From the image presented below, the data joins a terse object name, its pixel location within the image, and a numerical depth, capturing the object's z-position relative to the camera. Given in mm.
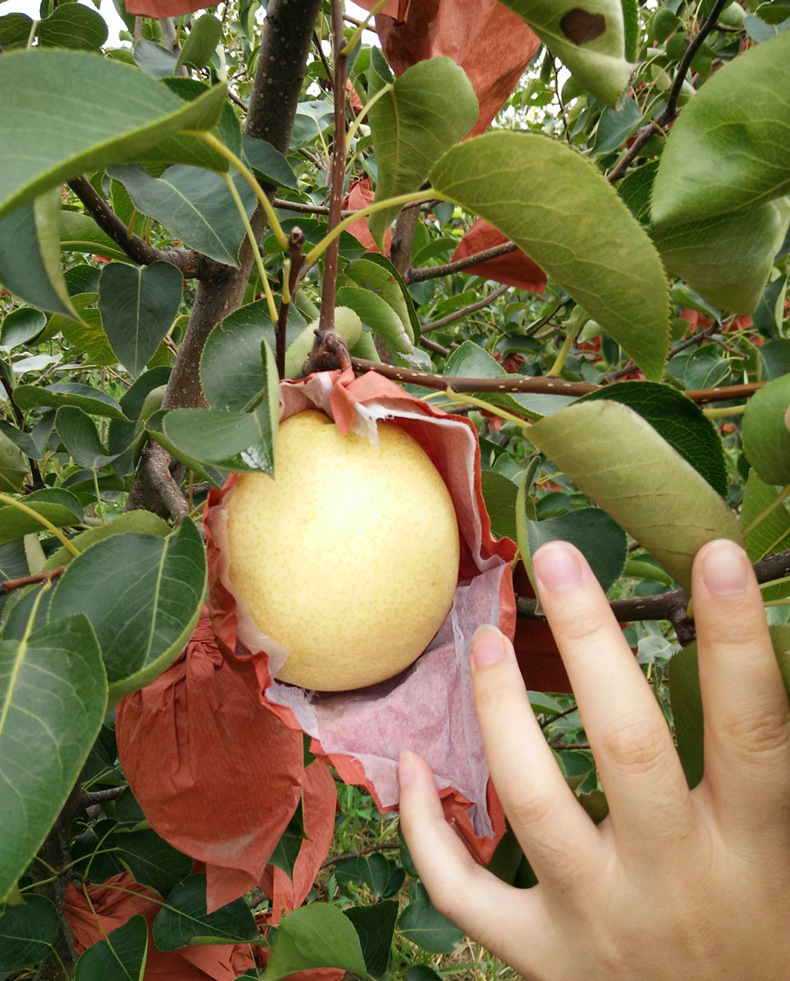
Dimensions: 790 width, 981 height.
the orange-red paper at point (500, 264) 1062
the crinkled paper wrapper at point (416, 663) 453
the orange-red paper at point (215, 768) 580
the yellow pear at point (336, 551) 444
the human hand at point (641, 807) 425
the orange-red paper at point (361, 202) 1203
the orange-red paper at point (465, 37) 738
